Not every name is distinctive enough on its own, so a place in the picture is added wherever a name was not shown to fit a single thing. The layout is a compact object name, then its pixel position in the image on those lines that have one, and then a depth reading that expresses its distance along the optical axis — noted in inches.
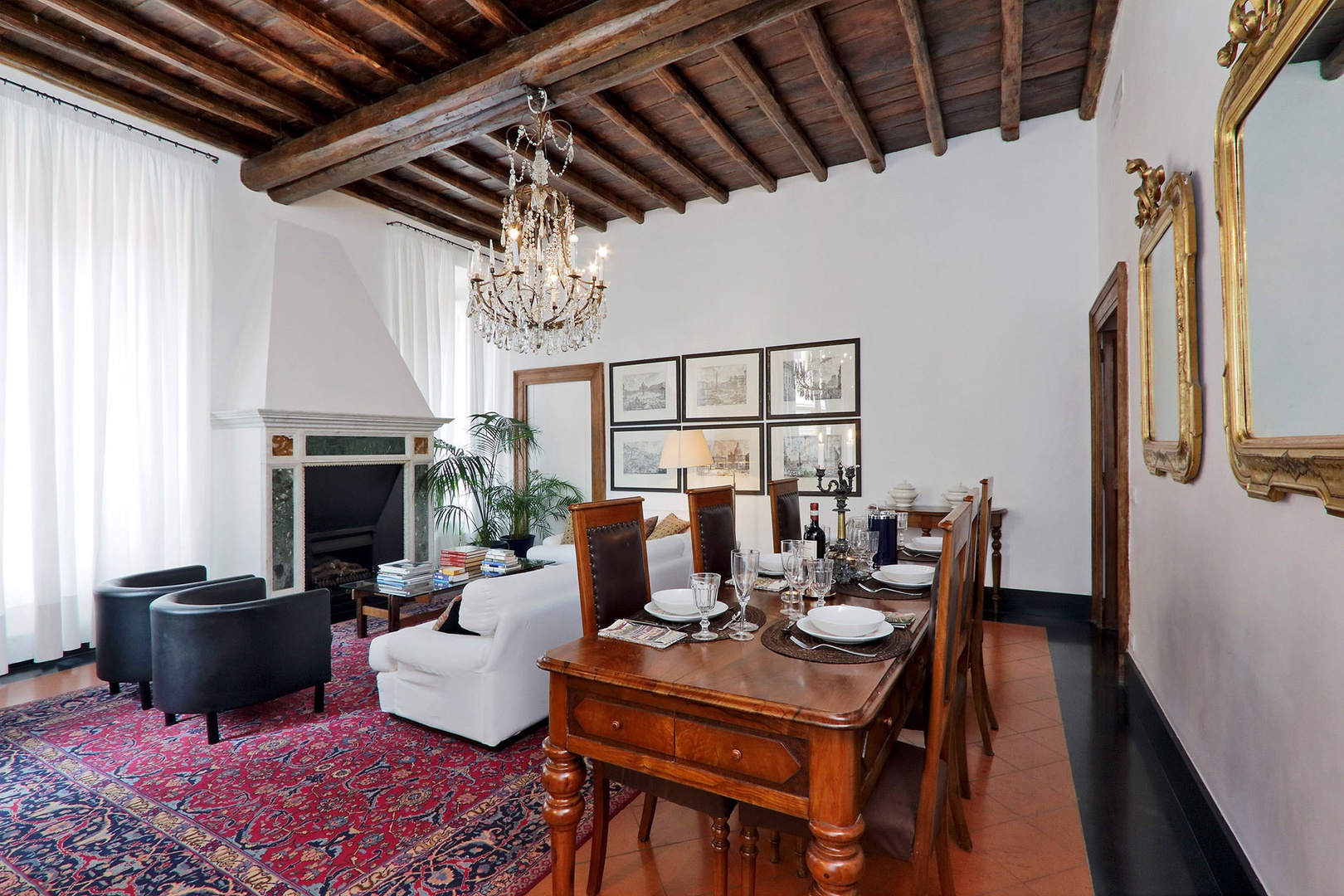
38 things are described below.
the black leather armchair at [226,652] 104.6
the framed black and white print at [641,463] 234.8
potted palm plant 228.8
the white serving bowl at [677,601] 73.3
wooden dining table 49.0
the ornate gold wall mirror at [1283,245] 45.2
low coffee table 150.3
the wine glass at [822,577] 70.7
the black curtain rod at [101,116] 142.2
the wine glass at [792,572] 70.8
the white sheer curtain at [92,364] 140.2
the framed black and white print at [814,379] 199.6
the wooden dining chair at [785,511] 121.6
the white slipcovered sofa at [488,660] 100.4
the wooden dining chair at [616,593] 62.1
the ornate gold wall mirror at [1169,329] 80.2
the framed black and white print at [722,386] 216.7
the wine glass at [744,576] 67.2
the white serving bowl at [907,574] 88.5
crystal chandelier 131.5
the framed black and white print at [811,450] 199.2
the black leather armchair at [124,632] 122.2
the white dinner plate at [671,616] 69.0
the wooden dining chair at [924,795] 54.9
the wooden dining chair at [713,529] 101.0
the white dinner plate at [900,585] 87.4
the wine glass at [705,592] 65.6
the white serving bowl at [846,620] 64.3
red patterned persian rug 73.6
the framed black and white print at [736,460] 215.8
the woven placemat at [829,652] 59.9
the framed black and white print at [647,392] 232.2
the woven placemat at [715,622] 69.9
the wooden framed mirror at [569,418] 248.1
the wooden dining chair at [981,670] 98.3
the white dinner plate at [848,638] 62.8
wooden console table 170.9
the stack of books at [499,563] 169.6
